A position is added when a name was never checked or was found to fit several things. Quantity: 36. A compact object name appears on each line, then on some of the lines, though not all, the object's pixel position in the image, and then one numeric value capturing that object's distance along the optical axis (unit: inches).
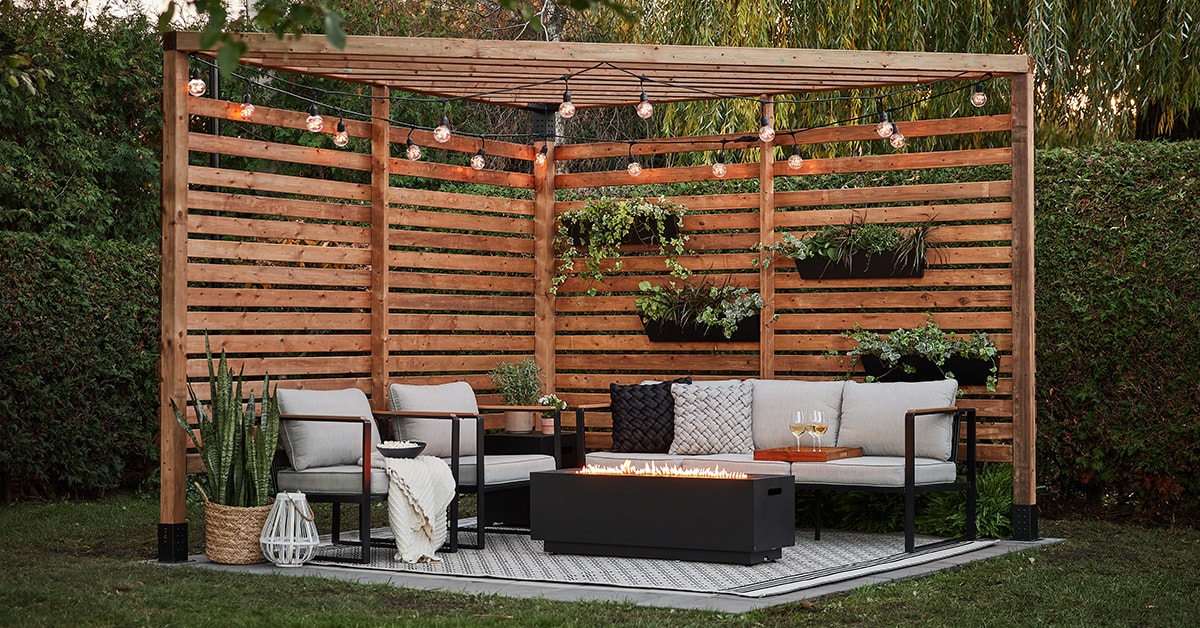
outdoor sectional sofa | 292.7
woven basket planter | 268.4
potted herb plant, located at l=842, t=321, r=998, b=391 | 319.3
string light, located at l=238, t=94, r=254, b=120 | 291.9
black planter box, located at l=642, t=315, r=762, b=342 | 353.4
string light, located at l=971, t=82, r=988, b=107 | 307.9
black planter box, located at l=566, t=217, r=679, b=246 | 363.3
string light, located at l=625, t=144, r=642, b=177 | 359.9
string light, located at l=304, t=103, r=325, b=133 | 294.8
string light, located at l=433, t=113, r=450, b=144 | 311.7
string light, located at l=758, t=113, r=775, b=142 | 332.5
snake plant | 269.0
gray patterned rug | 241.1
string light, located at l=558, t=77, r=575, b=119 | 297.2
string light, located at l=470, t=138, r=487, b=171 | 345.4
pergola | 286.0
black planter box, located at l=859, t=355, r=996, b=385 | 319.9
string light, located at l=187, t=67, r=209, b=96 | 273.3
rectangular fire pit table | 261.4
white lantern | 266.8
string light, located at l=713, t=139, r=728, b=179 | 354.3
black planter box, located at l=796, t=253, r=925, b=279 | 332.2
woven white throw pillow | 326.6
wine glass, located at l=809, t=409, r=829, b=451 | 291.4
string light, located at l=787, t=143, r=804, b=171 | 340.2
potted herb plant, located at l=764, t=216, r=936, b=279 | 331.3
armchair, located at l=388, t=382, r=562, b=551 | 287.3
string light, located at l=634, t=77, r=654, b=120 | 292.2
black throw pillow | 333.1
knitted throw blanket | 270.8
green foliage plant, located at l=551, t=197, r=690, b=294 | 362.6
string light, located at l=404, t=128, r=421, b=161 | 330.6
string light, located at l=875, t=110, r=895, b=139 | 316.2
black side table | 330.6
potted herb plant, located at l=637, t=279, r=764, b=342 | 351.3
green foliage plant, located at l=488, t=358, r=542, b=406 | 350.6
